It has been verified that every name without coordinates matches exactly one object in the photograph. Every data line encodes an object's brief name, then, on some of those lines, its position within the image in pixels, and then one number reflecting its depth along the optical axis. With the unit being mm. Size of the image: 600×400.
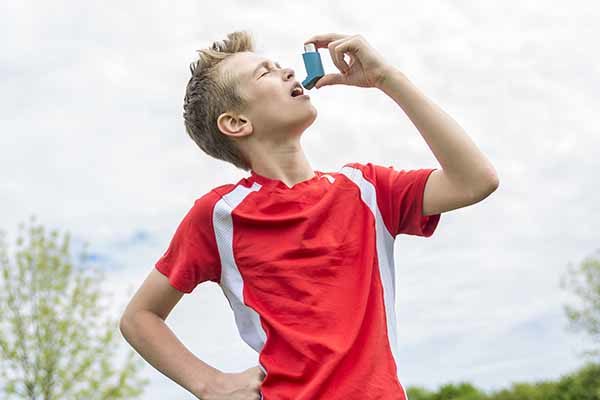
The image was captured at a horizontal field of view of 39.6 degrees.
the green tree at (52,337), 11828
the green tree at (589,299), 14797
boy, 2566
